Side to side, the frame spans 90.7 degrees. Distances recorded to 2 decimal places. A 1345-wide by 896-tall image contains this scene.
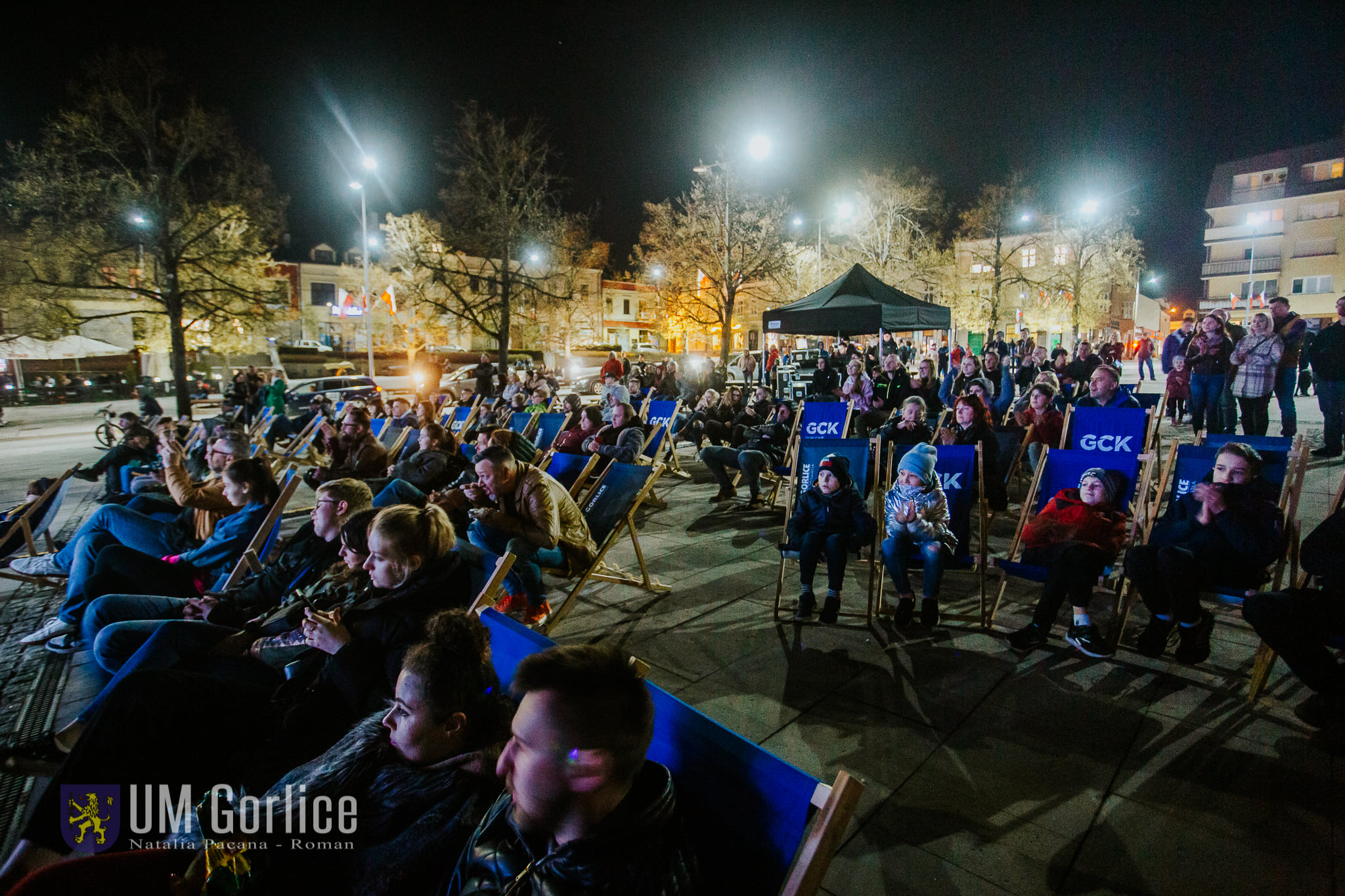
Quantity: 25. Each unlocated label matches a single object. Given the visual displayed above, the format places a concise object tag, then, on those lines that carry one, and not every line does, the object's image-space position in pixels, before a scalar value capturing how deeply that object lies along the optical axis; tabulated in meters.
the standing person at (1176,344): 9.17
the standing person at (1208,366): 7.62
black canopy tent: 8.76
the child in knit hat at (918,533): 3.88
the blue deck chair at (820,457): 4.86
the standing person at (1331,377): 6.84
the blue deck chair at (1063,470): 4.23
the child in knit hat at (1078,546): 3.46
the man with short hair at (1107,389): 5.73
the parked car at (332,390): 17.03
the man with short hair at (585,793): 1.14
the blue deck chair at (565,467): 5.75
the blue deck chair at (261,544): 3.37
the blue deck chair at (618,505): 4.39
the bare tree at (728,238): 20.98
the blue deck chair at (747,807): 1.14
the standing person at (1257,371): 6.98
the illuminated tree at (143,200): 15.52
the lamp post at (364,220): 21.82
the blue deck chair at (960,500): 4.01
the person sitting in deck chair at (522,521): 3.80
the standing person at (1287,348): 6.93
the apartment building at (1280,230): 44.19
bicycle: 10.88
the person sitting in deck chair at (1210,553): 3.23
